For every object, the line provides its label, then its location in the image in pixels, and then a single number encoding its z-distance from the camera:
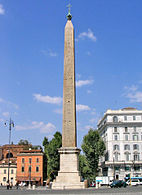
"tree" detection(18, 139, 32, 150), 99.43
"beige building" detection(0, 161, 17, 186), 65.19
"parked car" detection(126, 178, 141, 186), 49.32
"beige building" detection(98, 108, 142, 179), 61.81
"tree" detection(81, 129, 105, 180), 54.63
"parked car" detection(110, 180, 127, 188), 39.65
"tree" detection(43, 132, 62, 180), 55.34
